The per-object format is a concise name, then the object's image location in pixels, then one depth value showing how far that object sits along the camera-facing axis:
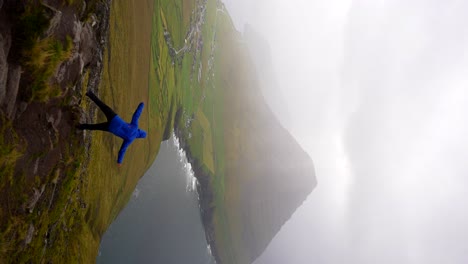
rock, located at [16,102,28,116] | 7.37
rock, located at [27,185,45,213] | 8.43
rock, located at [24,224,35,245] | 8.67
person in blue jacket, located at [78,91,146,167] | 9.23
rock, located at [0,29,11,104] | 6.26
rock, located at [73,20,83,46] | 8.49
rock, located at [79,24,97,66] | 9.43
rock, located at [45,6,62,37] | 7.23
